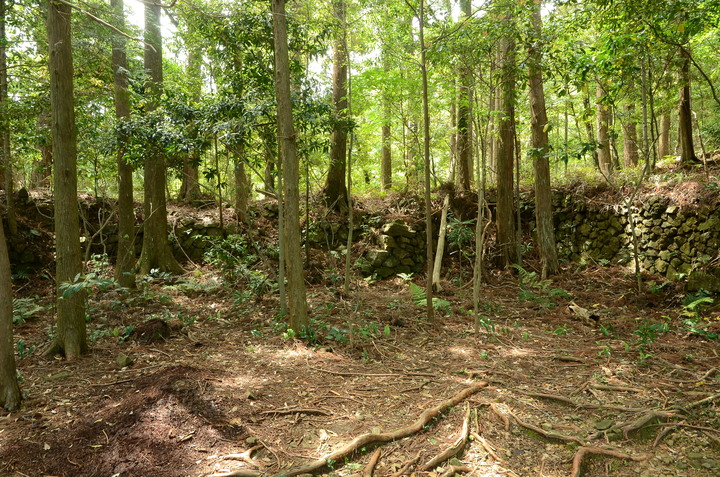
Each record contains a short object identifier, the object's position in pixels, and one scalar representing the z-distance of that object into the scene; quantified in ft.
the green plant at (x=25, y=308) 21.48
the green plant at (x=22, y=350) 16.29
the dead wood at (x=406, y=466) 9.55
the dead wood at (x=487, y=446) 10.02
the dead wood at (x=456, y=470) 9.58
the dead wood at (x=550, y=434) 10.44
